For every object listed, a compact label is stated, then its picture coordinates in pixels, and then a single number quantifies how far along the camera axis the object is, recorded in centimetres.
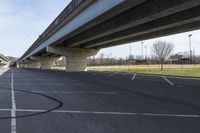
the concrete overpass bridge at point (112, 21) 1014
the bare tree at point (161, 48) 3589
